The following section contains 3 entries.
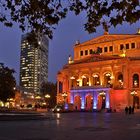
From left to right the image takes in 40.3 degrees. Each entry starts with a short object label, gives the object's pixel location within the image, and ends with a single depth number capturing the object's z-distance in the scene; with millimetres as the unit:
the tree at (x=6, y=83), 34392
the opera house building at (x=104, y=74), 55952
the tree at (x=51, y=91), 77382
